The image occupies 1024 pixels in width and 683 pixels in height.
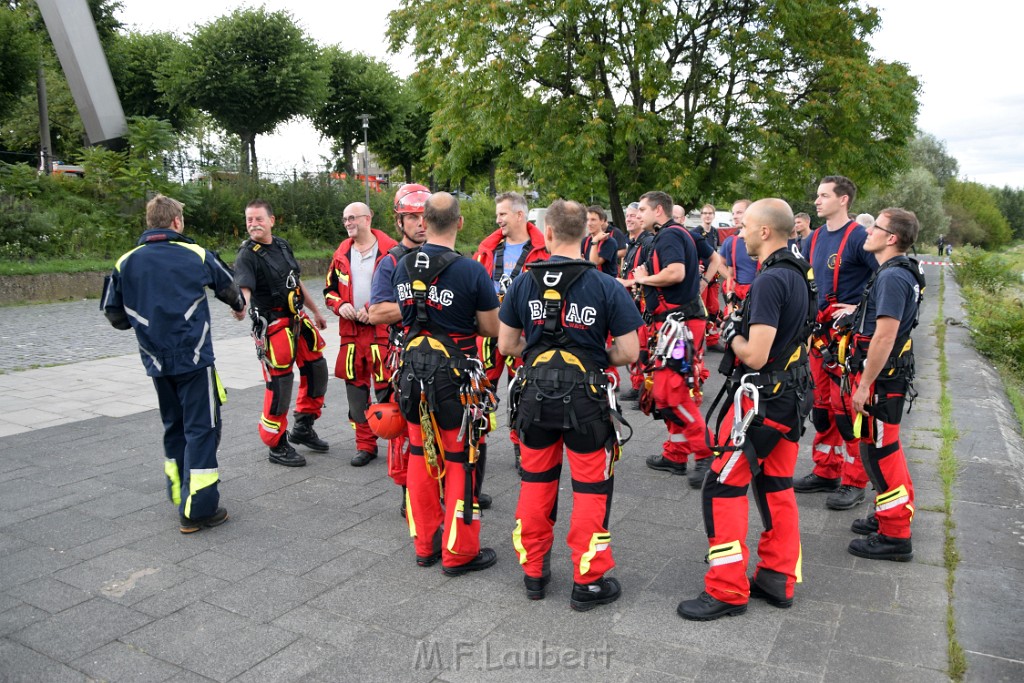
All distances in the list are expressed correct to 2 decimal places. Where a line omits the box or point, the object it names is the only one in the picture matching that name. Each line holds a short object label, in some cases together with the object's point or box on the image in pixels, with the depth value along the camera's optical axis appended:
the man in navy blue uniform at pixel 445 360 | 3.98
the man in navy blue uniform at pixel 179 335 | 4.52
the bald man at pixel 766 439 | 3.58
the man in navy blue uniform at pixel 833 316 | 5.11
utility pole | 23.80
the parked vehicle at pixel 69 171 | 20.62
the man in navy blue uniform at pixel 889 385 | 4.19
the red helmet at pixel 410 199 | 5.05
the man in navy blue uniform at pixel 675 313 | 5.64
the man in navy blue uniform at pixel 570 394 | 3.61
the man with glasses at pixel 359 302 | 5.91
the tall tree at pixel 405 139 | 36.00
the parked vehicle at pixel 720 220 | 21.82
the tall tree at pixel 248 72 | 24.27
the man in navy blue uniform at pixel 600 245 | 7.11
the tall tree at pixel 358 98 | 34.19
